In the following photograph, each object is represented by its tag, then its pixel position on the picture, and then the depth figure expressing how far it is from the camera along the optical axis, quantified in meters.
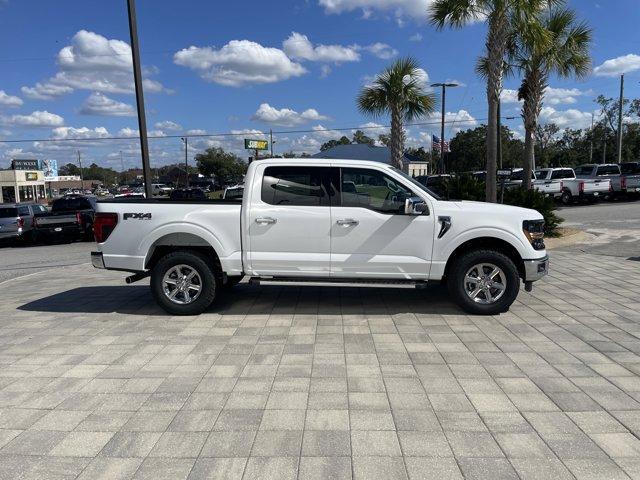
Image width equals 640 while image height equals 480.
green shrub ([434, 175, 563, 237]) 13.02
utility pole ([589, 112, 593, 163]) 75.24
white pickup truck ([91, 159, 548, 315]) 6.18
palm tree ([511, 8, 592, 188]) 16.91
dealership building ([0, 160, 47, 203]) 80.82
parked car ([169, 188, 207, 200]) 36.87
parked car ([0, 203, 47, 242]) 17.28
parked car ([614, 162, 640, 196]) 27.04
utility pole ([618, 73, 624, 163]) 38.64
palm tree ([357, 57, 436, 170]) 20.77
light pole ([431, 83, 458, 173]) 37.47
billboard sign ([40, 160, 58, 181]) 106.19
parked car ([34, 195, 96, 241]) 16.98
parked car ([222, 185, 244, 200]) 23.98
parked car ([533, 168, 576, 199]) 27.38
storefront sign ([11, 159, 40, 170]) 92.88
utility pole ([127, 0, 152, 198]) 10.38
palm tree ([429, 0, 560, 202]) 12.12
